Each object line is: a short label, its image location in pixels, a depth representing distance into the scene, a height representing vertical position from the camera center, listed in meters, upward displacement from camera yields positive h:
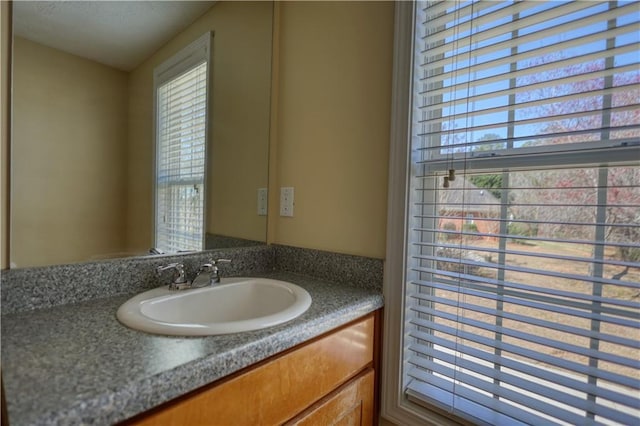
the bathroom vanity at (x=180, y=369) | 0.45 -0.29
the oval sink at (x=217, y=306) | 0.66 -0.29
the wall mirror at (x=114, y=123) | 0.80 +0.24
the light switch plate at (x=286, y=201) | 1.32 +0.01
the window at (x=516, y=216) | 0.70 -0.02
